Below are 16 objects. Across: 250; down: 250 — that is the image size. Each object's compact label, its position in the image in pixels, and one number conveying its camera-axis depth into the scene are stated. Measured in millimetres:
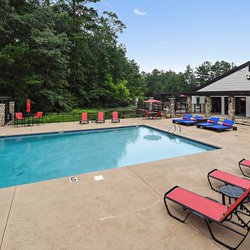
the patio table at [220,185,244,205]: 3768
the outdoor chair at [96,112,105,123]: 16547
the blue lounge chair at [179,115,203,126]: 14812
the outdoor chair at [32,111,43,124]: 15617
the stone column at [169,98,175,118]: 19231
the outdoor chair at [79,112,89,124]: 15922
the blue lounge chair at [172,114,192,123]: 15633
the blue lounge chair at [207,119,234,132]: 12188
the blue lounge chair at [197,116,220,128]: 13312
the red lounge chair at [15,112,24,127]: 14000
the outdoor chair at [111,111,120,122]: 16750
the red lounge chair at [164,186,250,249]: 2915
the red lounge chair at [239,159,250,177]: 5420
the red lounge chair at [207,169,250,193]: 4188
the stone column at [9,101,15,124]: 15820
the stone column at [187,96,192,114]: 21900
